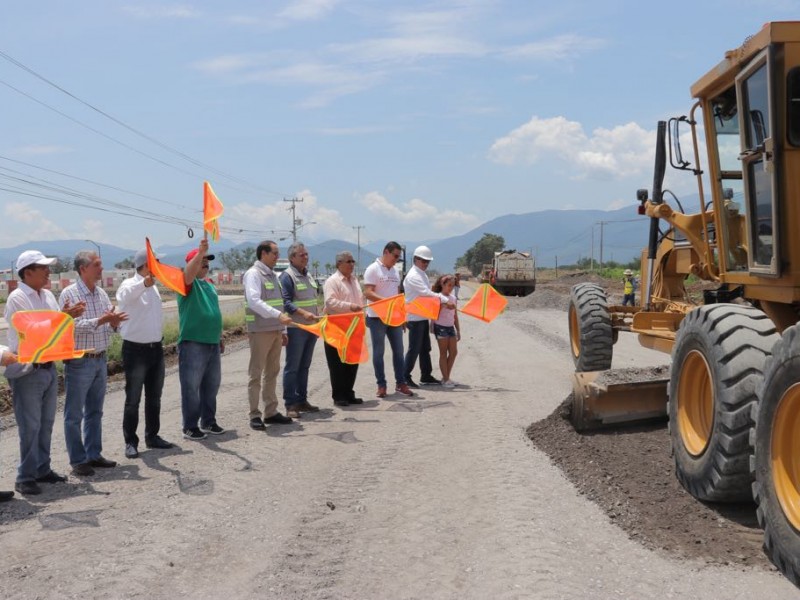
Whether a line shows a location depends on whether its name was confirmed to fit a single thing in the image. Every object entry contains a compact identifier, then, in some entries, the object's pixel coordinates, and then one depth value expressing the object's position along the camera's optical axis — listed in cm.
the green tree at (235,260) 17495
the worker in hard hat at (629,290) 1909
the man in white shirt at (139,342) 691
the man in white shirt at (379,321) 1007
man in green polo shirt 759
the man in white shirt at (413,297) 1035
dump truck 4416
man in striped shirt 637
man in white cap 581
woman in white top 1073
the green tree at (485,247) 13112
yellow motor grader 395
